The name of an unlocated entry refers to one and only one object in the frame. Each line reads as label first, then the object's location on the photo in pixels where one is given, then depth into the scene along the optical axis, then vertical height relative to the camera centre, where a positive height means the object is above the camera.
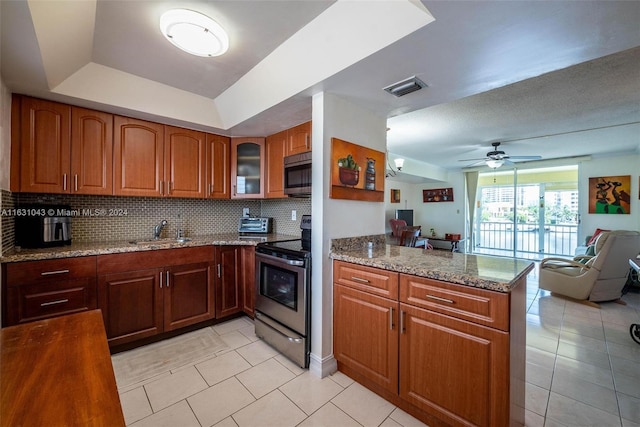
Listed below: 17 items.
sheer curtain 7.01 +0.36
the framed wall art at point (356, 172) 2.04 +0.32
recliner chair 3.31 -0.80
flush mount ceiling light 1.47 +1.05
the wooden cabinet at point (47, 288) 1.79 -0.59
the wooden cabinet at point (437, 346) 1.23 -0.75
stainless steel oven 2.01 -0.75
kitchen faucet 2.76 -0.22
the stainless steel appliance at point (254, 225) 3.33 -0.21
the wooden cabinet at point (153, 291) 2.13 -0.74
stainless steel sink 2.45 -0.33
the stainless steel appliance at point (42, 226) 2.08 -0.15
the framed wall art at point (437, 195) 7.29 +0.44
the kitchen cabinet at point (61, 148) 2.01 +0.49
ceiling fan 4.55 +0.97
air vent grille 1.75 +0.87
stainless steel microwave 2.32 +0.33
